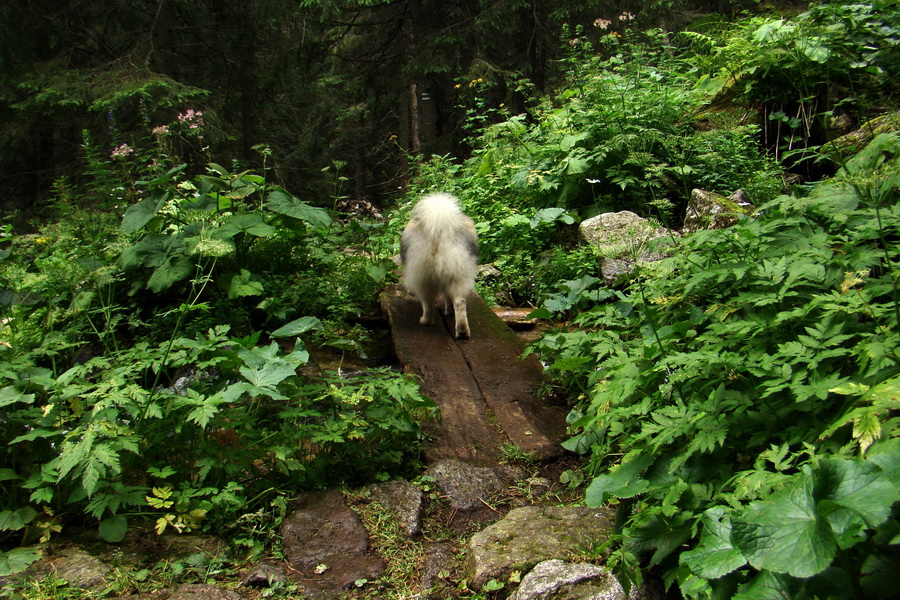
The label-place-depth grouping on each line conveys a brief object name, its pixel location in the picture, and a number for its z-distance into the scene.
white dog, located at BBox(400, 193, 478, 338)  5.24
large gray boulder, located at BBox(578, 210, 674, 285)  5.63
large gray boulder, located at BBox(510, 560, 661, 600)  2.36
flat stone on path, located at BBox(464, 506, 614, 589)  2.73
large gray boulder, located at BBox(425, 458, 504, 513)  3.50
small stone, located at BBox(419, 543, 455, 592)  2.84
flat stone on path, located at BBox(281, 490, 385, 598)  2.82
